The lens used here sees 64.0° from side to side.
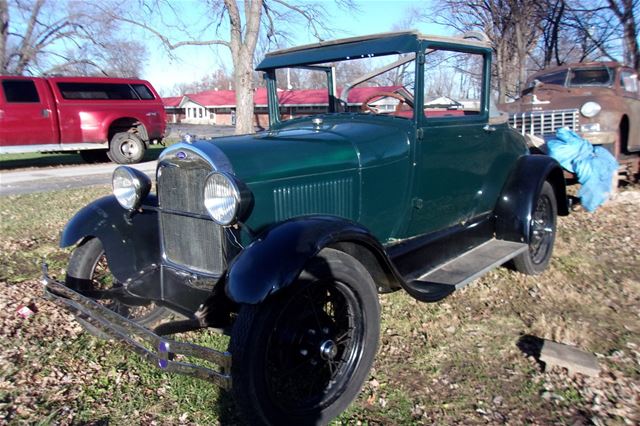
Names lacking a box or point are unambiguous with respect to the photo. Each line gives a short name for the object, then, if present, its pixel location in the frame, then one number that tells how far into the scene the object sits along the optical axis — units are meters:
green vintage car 2.52
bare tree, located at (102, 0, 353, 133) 14.62
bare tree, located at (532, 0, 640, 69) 13.96
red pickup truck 11.71
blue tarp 6.64
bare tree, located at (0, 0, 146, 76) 29.61
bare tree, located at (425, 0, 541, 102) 16.16
